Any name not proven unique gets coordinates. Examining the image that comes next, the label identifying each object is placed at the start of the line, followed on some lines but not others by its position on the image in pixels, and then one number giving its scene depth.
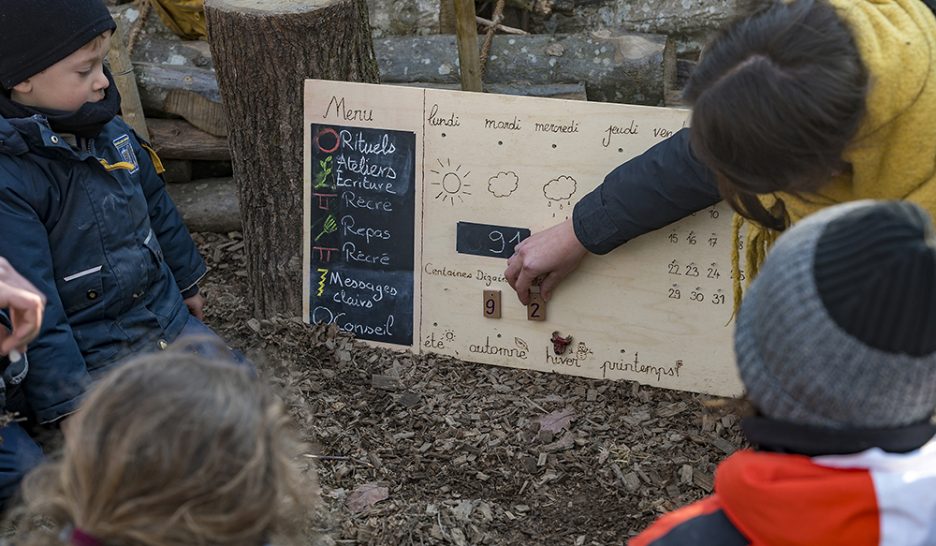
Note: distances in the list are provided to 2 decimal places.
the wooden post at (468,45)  4.28
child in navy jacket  2.88
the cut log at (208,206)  4.99
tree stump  3.69
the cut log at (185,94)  4.87
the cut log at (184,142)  4.92
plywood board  3.51
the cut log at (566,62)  4.91
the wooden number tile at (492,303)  3.76
